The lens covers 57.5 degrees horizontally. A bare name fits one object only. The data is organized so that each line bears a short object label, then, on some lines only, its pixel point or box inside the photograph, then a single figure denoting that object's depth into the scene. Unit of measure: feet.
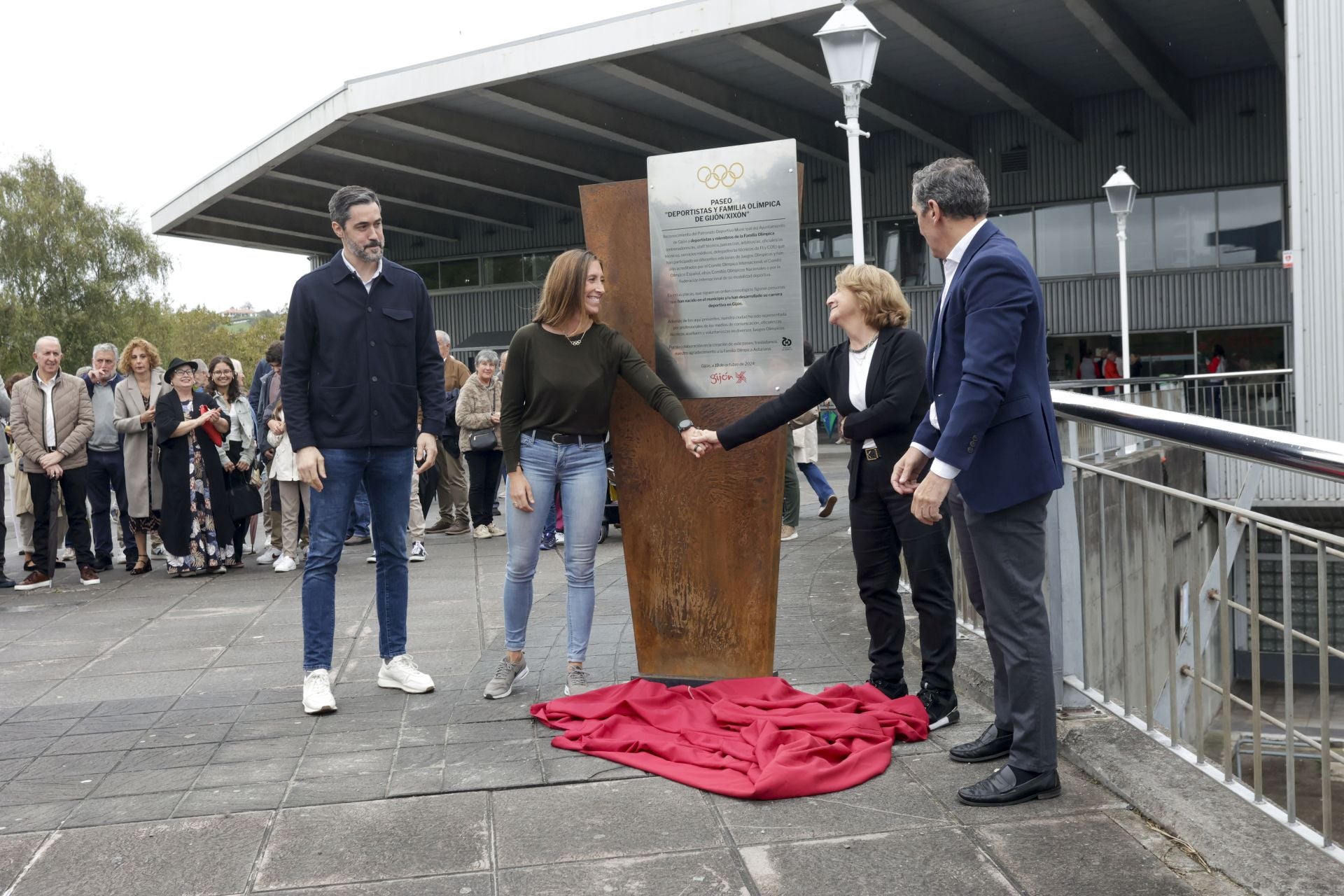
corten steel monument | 16.84
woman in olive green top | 16.15
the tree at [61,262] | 144.46
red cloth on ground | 12.70
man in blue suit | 11.43
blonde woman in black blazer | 14.71
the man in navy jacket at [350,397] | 16.26
